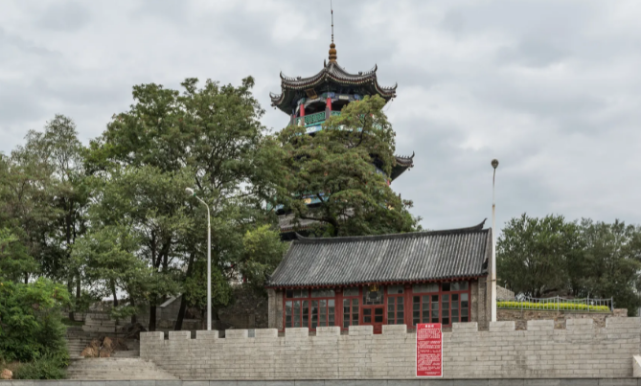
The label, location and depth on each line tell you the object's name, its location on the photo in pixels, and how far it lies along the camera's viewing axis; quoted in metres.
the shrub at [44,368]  23.66
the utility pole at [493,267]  23.47
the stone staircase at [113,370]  24.94
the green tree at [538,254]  41.12
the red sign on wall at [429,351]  23.64
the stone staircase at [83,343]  28.59
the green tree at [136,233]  28.20
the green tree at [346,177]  37.25
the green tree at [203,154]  31.45
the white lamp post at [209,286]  26.48
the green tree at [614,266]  39.53
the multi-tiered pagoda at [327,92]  49.97
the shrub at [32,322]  24.67
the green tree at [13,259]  27.99
